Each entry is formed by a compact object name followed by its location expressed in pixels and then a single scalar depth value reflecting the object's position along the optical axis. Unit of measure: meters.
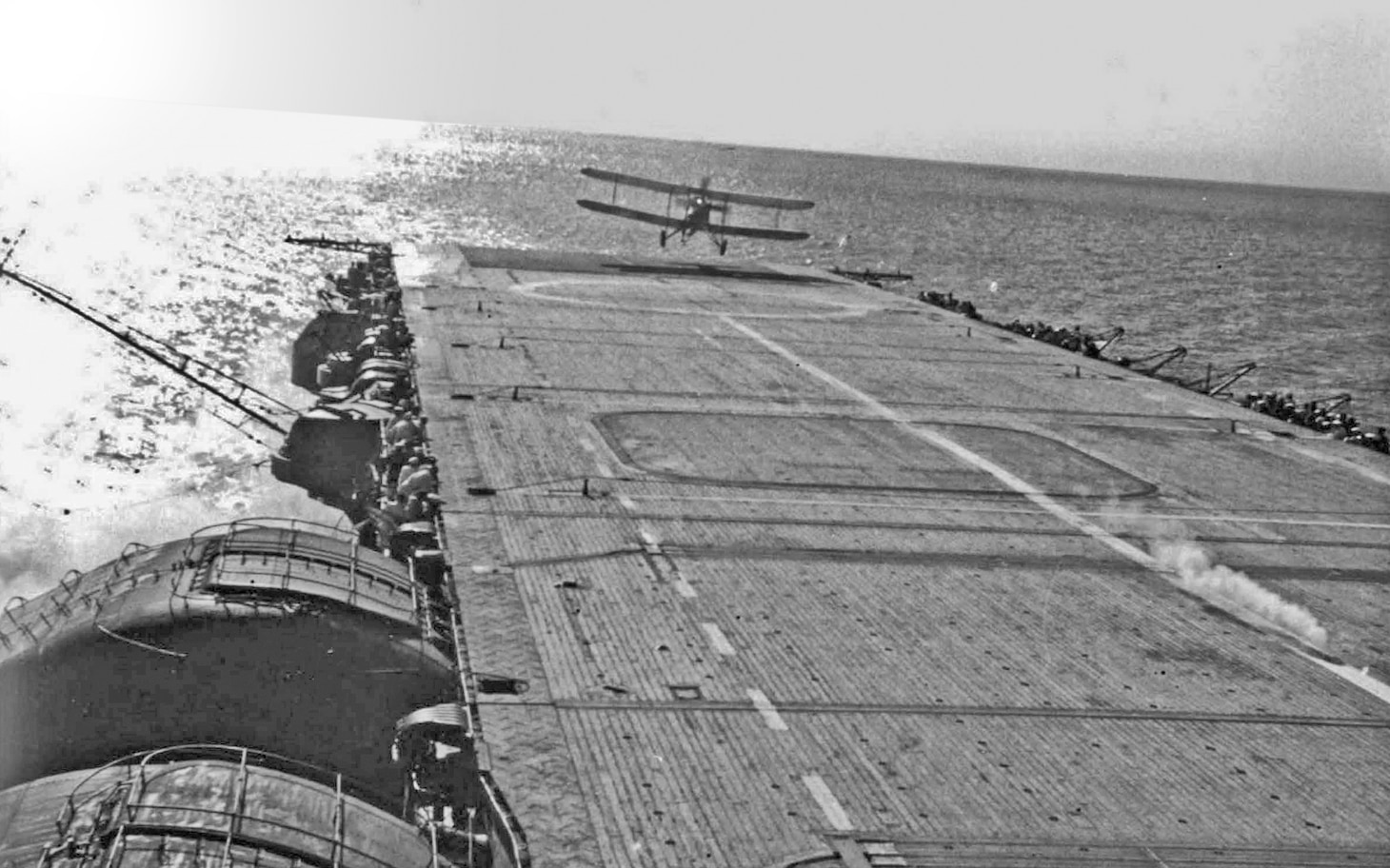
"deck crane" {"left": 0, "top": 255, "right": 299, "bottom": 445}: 32.91
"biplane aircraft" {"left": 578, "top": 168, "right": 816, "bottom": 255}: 82.69
